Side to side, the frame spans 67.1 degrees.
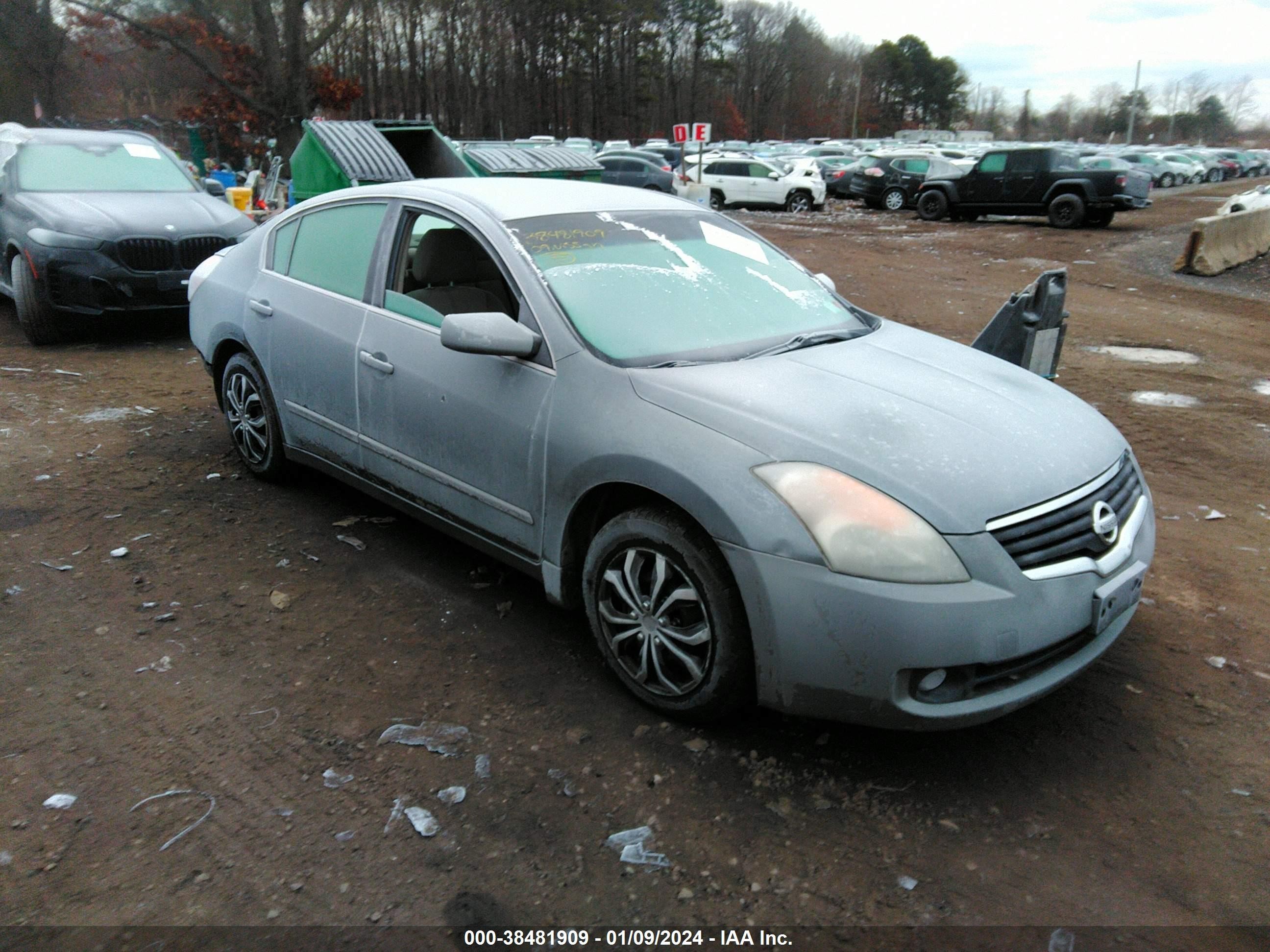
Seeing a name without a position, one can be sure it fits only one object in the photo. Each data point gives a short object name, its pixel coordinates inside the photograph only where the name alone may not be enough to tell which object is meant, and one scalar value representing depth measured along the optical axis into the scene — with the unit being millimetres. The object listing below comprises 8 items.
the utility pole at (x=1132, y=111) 86250
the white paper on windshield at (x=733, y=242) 4059
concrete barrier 14391
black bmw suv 7824
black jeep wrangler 20688
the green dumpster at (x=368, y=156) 11906
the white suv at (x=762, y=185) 26578
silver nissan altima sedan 2568
